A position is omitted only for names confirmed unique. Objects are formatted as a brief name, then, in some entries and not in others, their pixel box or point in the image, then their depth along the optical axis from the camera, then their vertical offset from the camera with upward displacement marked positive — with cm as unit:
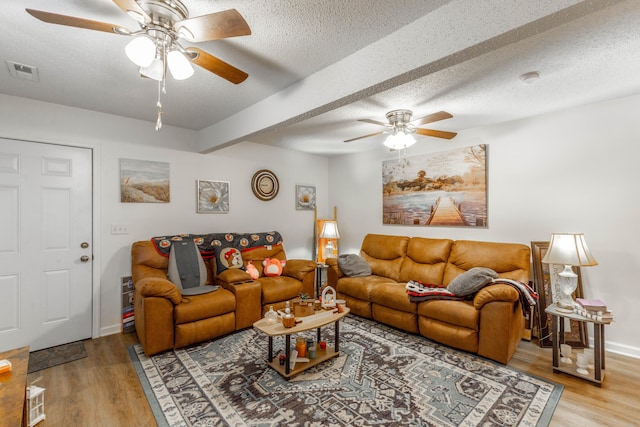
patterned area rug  186 -131
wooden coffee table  226 -92
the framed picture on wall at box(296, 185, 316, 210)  501 +29
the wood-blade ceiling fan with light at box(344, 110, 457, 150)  296 +89
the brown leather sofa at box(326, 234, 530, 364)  253 -86
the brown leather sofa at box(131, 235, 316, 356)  263 -90
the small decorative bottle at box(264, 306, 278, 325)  243 -89
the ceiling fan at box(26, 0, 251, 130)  128 +87
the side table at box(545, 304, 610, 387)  222 -108
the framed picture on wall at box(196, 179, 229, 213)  388 +24
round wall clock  441 +45
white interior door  271 -30
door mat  253 -132
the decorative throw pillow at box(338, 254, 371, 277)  389 -71
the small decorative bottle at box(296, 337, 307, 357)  245 -115
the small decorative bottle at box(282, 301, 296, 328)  229 -86
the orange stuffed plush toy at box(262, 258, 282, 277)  385 -73
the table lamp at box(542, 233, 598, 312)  241 -37
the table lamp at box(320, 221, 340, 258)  456 -30
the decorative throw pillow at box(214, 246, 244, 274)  352 -56
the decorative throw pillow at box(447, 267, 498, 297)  272 -65
